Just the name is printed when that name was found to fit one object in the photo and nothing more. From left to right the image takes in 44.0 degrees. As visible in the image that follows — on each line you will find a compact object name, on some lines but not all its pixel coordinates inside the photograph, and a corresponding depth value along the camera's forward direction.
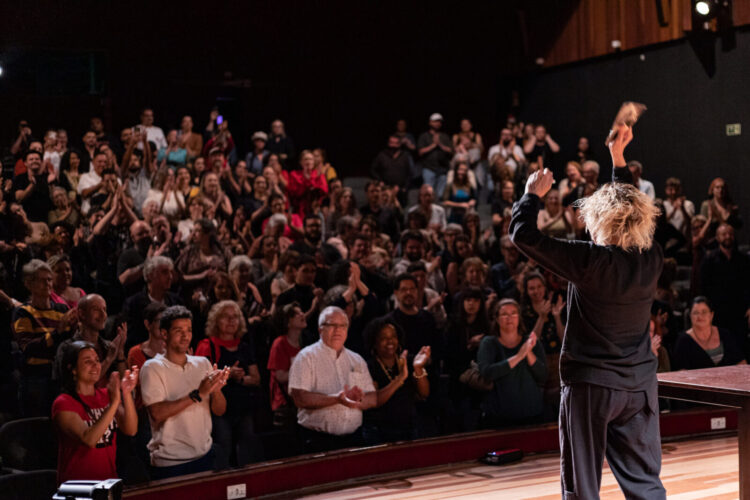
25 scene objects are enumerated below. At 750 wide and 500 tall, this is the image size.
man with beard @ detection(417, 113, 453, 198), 9.85
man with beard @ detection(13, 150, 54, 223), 6.98
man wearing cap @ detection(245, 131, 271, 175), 8.91
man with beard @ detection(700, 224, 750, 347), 7.15
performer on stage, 2.85
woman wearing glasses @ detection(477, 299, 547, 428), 5.23
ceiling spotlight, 9.25
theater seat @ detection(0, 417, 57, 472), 3.92
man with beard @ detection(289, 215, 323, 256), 7.04
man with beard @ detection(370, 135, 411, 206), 9.57
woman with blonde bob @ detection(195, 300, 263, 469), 4.73
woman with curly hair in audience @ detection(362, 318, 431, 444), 5.07
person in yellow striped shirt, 4.74
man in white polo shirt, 4.21
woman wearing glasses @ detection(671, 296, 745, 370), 5.88
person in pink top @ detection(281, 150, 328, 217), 8.41
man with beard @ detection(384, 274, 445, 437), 5.47
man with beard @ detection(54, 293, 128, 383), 4.57
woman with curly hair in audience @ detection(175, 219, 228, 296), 5.95
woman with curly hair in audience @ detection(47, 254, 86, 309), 5.30
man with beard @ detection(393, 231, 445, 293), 6.62
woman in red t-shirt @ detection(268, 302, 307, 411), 5.00
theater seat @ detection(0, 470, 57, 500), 3.53
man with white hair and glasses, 4.74
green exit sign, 9.39
